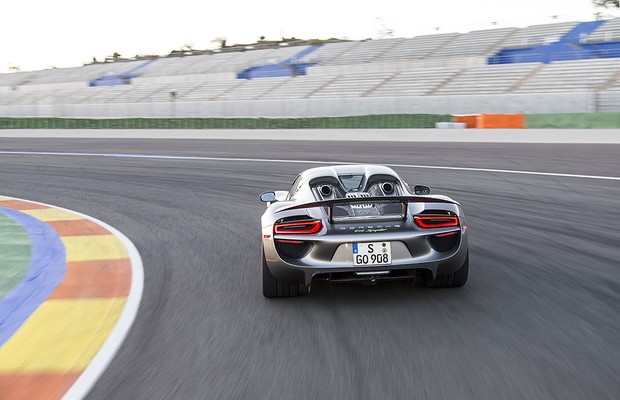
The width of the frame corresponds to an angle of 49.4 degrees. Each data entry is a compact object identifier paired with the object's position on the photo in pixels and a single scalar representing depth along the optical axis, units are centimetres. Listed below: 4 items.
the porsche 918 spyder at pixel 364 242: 472
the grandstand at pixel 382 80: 3194
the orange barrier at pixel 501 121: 2405
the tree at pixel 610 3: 6284
